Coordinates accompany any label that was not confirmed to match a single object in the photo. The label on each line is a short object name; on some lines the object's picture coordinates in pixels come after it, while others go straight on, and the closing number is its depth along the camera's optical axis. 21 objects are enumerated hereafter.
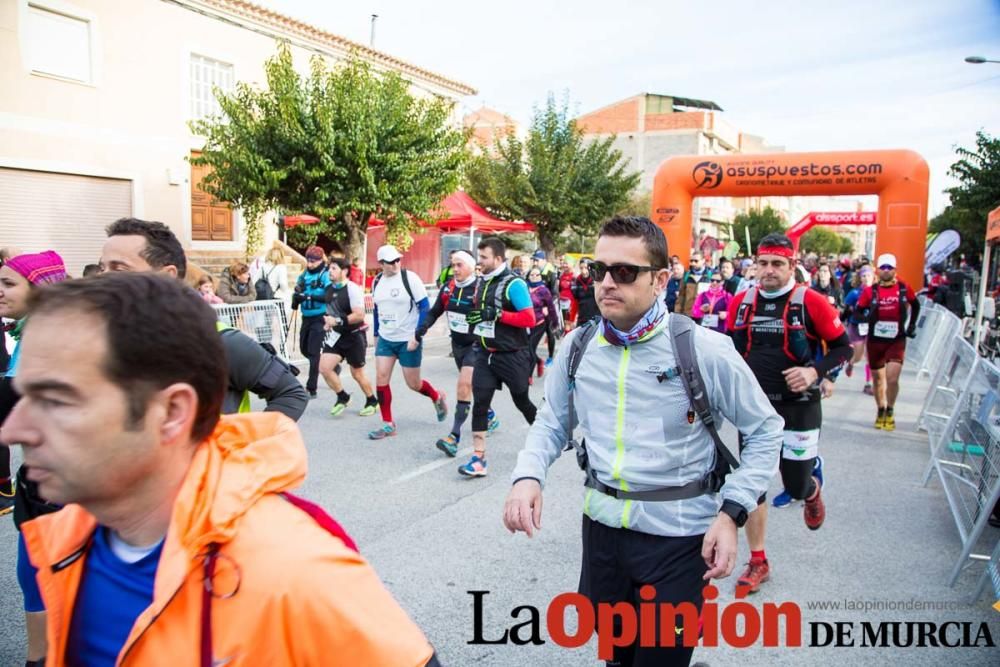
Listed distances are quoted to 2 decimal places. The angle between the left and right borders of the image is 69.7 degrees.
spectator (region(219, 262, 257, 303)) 11.66
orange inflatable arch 14.07
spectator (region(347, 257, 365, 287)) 10.77
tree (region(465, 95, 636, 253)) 26.31
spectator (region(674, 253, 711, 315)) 12.47
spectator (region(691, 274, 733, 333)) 9.41
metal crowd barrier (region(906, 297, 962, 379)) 9.37
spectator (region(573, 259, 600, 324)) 11.94
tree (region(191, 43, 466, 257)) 14.53
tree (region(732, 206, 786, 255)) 47.72
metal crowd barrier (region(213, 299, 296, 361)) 10.26
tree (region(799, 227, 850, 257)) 60.51
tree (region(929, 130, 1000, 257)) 24.27
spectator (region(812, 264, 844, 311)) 14.95
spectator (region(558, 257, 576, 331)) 13.34
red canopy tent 20.19
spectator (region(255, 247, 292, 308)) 13.04
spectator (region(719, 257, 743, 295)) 10.59
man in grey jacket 2.38
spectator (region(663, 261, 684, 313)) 12.34
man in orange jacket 1.13
